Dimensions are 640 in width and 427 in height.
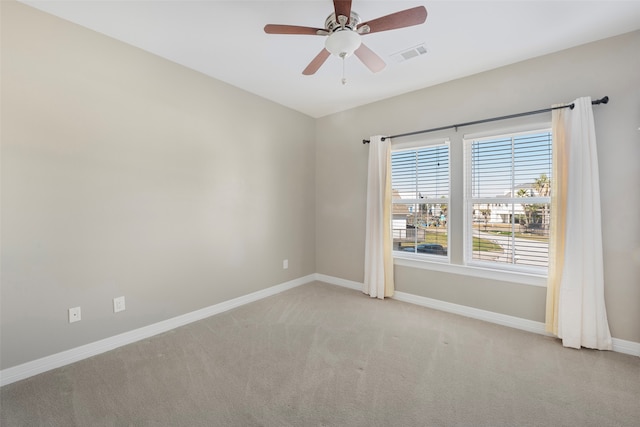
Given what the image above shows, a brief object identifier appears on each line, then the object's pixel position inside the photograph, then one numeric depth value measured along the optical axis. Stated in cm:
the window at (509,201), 274
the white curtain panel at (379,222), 362
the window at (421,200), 337
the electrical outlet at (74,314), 220
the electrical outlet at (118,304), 242
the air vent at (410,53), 252
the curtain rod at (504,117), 234
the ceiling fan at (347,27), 165
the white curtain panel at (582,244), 233
